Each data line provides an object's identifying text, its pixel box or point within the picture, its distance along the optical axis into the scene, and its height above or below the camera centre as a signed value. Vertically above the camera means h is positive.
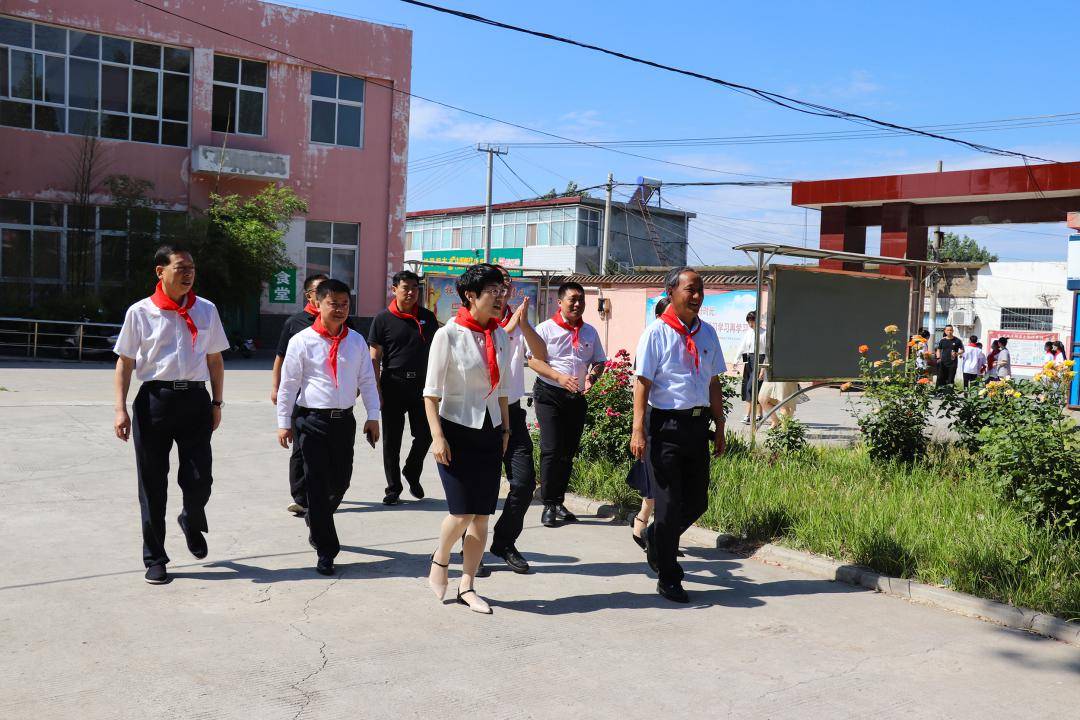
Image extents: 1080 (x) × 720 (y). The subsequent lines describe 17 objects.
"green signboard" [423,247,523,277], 55.02 +2.85
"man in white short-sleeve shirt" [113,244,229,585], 5.75 -0.58
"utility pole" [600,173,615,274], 39.65 +3.71
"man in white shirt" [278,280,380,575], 6.07 -0.65
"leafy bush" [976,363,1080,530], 6.40 -0.84
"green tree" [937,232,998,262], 86.24 +6.85
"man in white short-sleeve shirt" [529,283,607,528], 7.26 -0.60
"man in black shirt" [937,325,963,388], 24.20 -0.71
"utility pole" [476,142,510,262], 44.91 +4.86
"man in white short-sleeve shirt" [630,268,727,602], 5.81 -0.61
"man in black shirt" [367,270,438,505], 8.16 -0.50
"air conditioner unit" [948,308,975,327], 37.75 +0.42
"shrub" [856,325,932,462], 9.34 -0.92
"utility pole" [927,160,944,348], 19.87 +2.92
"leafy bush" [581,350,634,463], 9.04 -0.97
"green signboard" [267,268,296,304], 28.92 +0.26
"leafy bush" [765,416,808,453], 9.75 -1.16
